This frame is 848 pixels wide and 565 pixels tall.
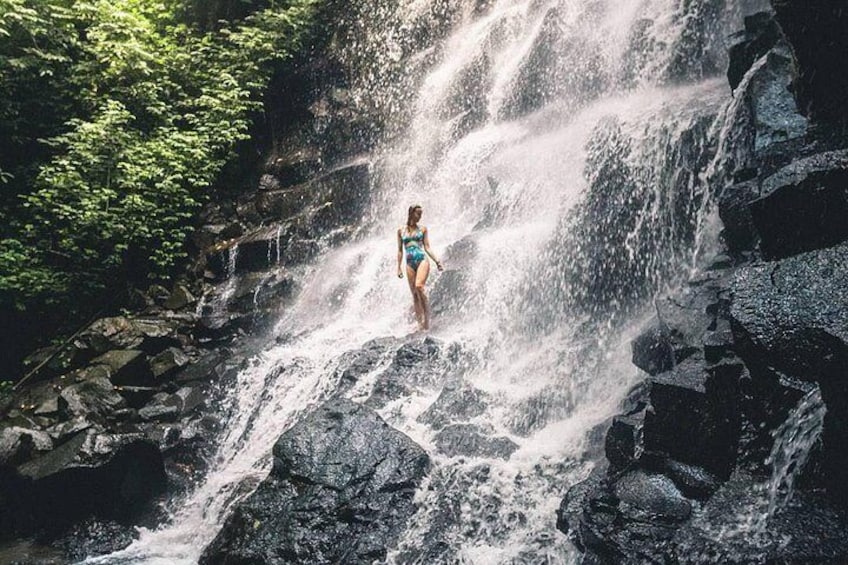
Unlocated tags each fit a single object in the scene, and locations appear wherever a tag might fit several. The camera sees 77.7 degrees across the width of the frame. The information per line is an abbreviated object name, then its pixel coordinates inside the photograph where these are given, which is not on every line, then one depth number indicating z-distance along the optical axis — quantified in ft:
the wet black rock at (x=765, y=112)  18.94
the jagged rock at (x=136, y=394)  29.25
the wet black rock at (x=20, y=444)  23.93
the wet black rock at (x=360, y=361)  26.61
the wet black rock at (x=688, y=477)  12.48
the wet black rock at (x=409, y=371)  24.70
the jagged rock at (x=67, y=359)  31.48
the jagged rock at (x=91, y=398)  27.07
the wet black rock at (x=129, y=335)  32.04
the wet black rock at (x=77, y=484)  22.67
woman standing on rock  29.58
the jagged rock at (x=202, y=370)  31.17
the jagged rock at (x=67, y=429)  25.26
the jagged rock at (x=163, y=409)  28.19
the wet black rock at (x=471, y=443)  19.84
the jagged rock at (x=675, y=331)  16.49
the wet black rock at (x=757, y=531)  8.68
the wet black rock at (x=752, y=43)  22.50
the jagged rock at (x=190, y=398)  28.92
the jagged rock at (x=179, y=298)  38.40
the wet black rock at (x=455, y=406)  22.21
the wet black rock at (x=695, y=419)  12.58
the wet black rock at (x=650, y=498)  12.46
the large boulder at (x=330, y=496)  16.28
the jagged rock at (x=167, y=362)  31.35
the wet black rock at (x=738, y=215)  18.35
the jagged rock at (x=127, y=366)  29.89
